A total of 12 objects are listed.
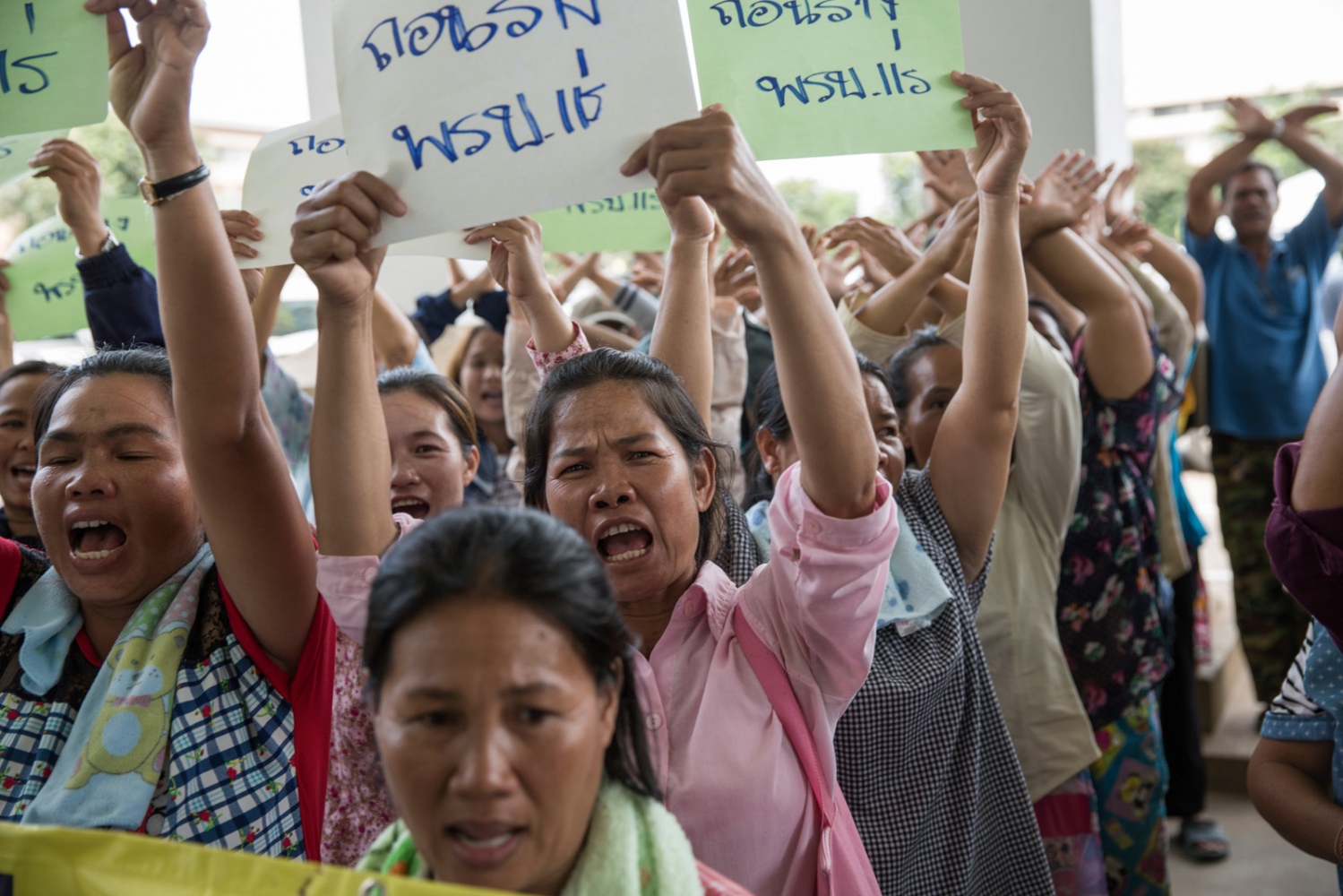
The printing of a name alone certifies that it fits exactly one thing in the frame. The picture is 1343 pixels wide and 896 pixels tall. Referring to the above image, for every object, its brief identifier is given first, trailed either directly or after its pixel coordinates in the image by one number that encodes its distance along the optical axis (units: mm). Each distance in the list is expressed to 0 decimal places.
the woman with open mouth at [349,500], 1343
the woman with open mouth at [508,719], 954
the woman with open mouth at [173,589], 1361
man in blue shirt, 4270
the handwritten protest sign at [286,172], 1907
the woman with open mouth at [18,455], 2240
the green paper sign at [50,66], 1634
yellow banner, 889
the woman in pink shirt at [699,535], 1264
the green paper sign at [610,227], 2764
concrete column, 4035
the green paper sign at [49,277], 2855
